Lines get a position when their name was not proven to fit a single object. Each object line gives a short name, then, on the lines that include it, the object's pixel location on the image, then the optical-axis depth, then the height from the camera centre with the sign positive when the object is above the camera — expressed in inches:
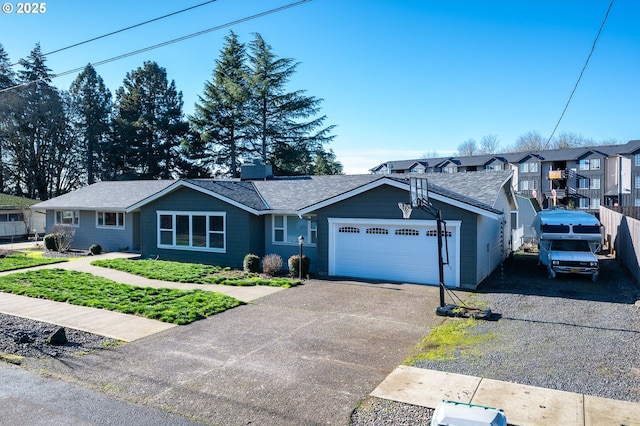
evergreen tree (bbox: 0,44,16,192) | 1642.5 +370.6
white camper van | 584.1 -59.3
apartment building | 1947.6 +134.2
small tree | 896.9 -65.1
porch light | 618.0 -90.7
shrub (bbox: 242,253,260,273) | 659.4 -89.2
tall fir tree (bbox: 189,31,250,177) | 1630.2 +323.2
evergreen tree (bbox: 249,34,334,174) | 1568.7 +317.9
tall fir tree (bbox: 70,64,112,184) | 1834.4 +384.1
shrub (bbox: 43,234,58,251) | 915.4 -77.0
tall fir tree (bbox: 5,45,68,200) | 1691.7 +291.2
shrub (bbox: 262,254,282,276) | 642.2 -89.6
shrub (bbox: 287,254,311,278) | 625.0 -88.7
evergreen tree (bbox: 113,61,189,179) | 1822.1 +308.7
